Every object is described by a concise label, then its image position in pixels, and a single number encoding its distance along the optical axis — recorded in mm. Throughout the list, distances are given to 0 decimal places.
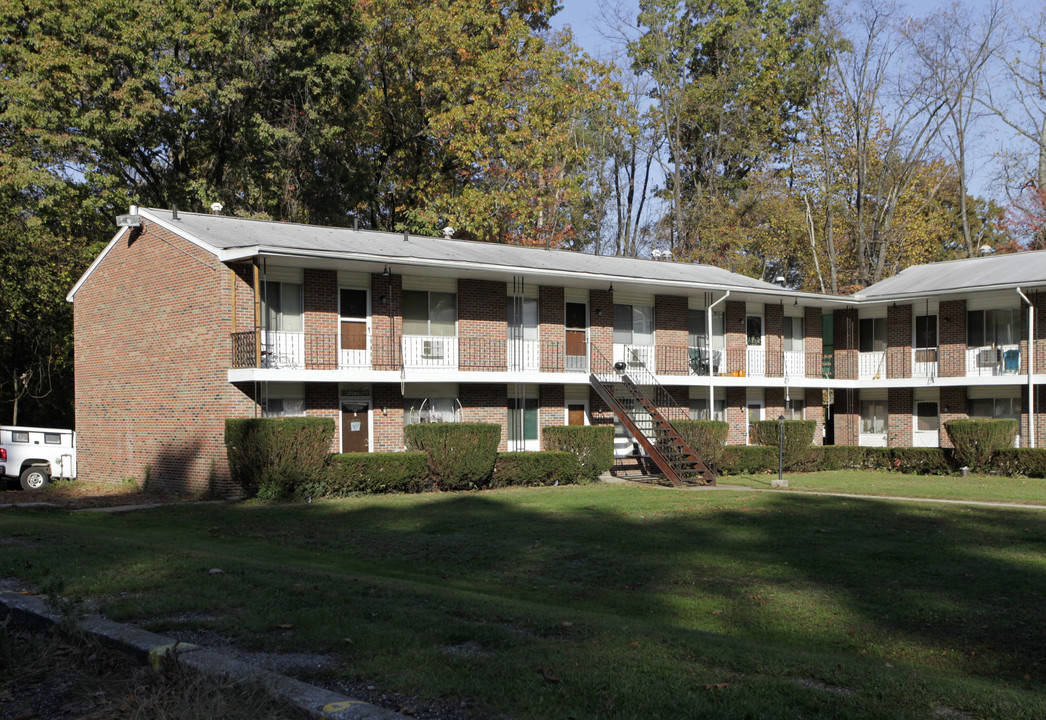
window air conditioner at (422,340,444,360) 24641
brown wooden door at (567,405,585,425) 27688
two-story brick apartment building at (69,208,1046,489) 22094
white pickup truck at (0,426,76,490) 23906
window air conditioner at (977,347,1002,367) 29766
